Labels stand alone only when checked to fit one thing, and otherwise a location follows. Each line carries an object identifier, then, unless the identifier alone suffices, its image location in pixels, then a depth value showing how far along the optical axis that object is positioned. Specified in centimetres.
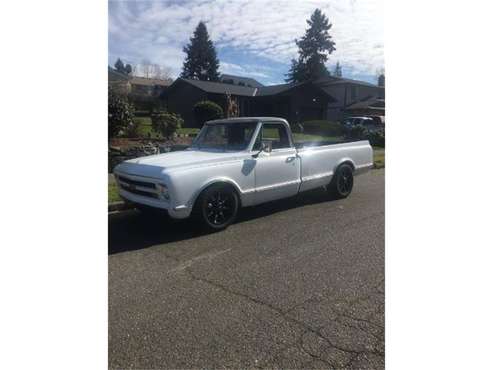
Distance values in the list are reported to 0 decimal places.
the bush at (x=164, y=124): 567
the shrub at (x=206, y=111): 1382
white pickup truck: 338
